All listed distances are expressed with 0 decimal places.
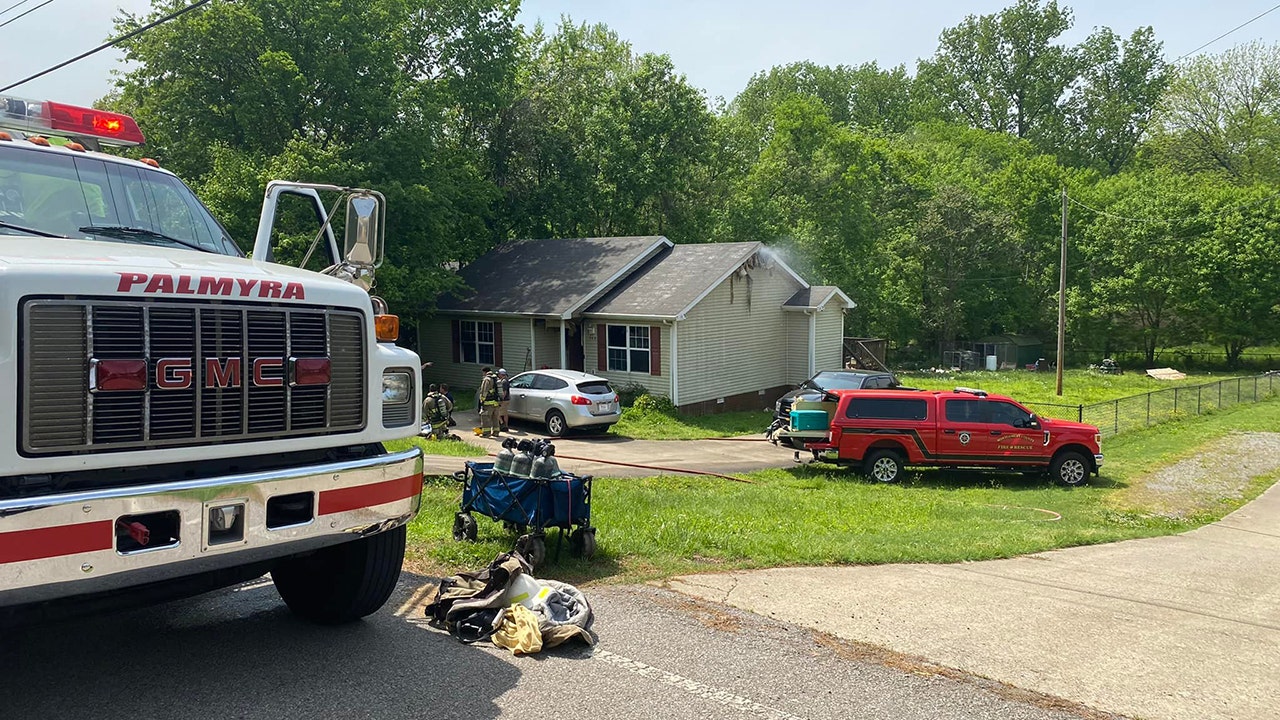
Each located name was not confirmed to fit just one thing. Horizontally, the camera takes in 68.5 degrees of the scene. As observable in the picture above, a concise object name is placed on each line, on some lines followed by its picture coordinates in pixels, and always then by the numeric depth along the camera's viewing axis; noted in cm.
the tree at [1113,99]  7450
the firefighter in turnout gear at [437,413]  1916
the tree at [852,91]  8056
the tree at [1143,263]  4694
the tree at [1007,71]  7969
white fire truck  382
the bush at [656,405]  2430
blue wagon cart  766
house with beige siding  2495
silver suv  2092
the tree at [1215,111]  6034
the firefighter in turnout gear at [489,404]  2077
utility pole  3112
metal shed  4919
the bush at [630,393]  2506
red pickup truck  1742
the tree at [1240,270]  4531
